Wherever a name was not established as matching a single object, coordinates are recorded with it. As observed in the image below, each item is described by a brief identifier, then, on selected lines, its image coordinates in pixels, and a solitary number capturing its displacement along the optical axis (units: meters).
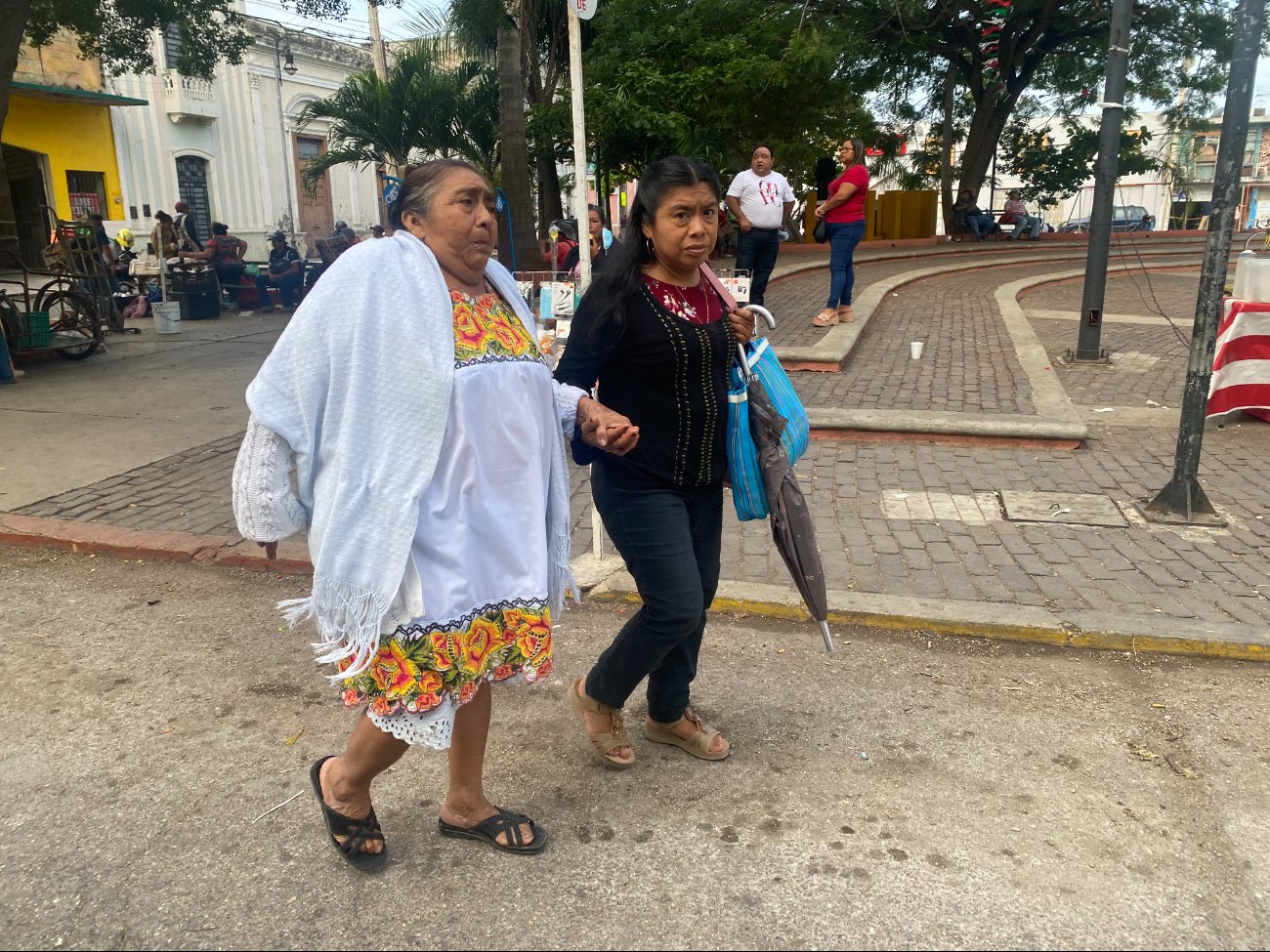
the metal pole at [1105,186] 8.30
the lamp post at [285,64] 27.75
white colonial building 24.23
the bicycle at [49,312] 10.48
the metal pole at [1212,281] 5.05
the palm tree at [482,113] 17.50
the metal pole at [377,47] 20.31
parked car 31.88
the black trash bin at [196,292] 15.47
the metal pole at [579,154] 4.58
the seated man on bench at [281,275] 17.23
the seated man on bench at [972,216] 22.81
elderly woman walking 2.25
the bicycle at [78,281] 11.16
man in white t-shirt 9.31
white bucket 13.62
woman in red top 9.23
